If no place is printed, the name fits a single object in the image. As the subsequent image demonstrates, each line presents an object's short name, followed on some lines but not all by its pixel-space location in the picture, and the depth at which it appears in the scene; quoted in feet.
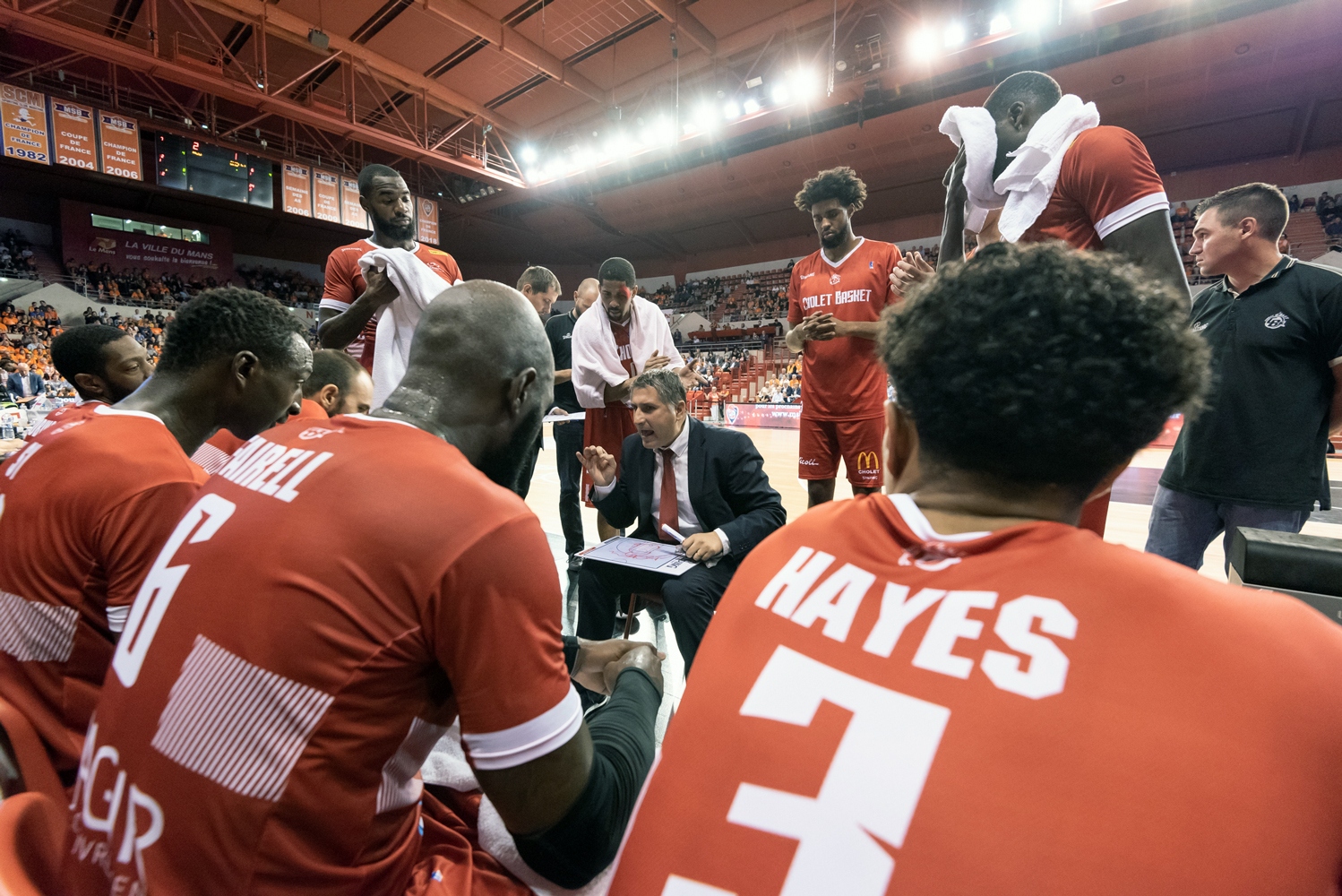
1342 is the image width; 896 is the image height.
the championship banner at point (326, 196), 42.61
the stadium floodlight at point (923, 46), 30.99
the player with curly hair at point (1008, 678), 1.50
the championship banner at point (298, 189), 41.83
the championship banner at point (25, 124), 31.07
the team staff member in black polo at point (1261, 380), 7.23
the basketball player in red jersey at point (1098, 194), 5.36
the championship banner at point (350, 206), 43.86
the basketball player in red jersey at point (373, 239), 9.29
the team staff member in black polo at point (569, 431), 12.71
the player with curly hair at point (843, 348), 10.56
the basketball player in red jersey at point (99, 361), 8.36
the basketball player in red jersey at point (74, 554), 3.85
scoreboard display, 38.96
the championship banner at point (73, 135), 32.89
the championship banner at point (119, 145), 34.76
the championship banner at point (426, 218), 48.37
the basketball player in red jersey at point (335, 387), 8.83
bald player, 2.54
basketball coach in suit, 7.34
